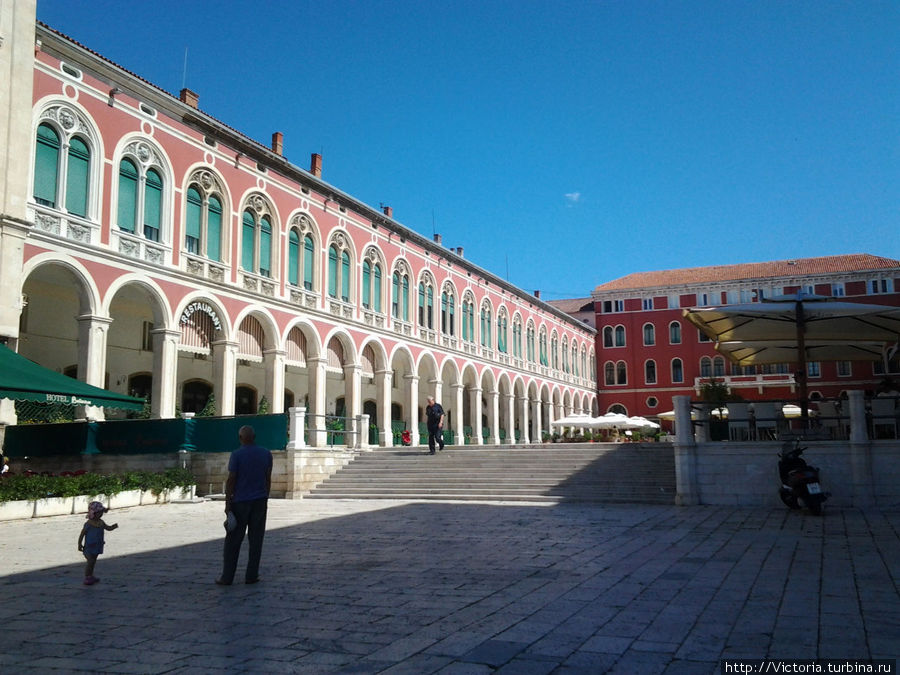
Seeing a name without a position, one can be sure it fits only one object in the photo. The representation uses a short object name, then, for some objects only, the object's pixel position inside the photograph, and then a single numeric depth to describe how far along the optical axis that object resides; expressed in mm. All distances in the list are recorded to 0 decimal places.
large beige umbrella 13836
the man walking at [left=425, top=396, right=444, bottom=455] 21453
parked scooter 11617
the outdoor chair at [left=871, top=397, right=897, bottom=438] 13039
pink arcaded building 18672
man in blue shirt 6809
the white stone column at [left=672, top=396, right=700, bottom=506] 13695
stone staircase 15945
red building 54844
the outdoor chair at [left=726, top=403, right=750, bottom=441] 14023
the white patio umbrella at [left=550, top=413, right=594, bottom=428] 34750
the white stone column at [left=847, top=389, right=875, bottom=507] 12664
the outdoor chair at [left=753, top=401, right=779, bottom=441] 14406
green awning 13469
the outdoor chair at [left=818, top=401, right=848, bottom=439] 13531
